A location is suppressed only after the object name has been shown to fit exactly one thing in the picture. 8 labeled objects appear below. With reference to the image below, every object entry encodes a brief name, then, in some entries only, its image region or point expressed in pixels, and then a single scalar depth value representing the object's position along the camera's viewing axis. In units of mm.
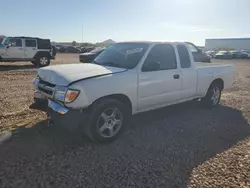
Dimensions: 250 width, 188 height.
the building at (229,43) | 65927
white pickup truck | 2884
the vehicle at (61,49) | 36529
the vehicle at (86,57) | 14423
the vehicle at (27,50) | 11910
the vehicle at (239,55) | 34398
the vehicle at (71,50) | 36368
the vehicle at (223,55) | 33361
